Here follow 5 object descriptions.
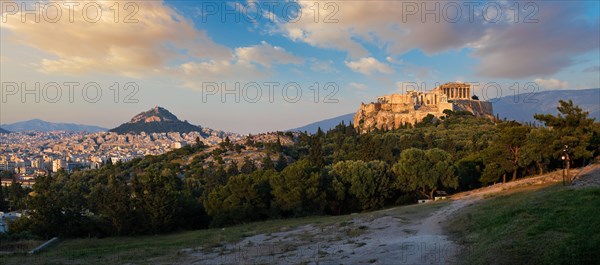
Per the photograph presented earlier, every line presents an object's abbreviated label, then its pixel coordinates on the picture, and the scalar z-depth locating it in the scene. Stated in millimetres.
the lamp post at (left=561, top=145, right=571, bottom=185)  27000
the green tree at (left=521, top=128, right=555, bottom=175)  31156
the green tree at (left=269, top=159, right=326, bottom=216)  33094
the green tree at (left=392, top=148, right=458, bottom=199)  37531
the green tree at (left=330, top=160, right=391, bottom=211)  35750
